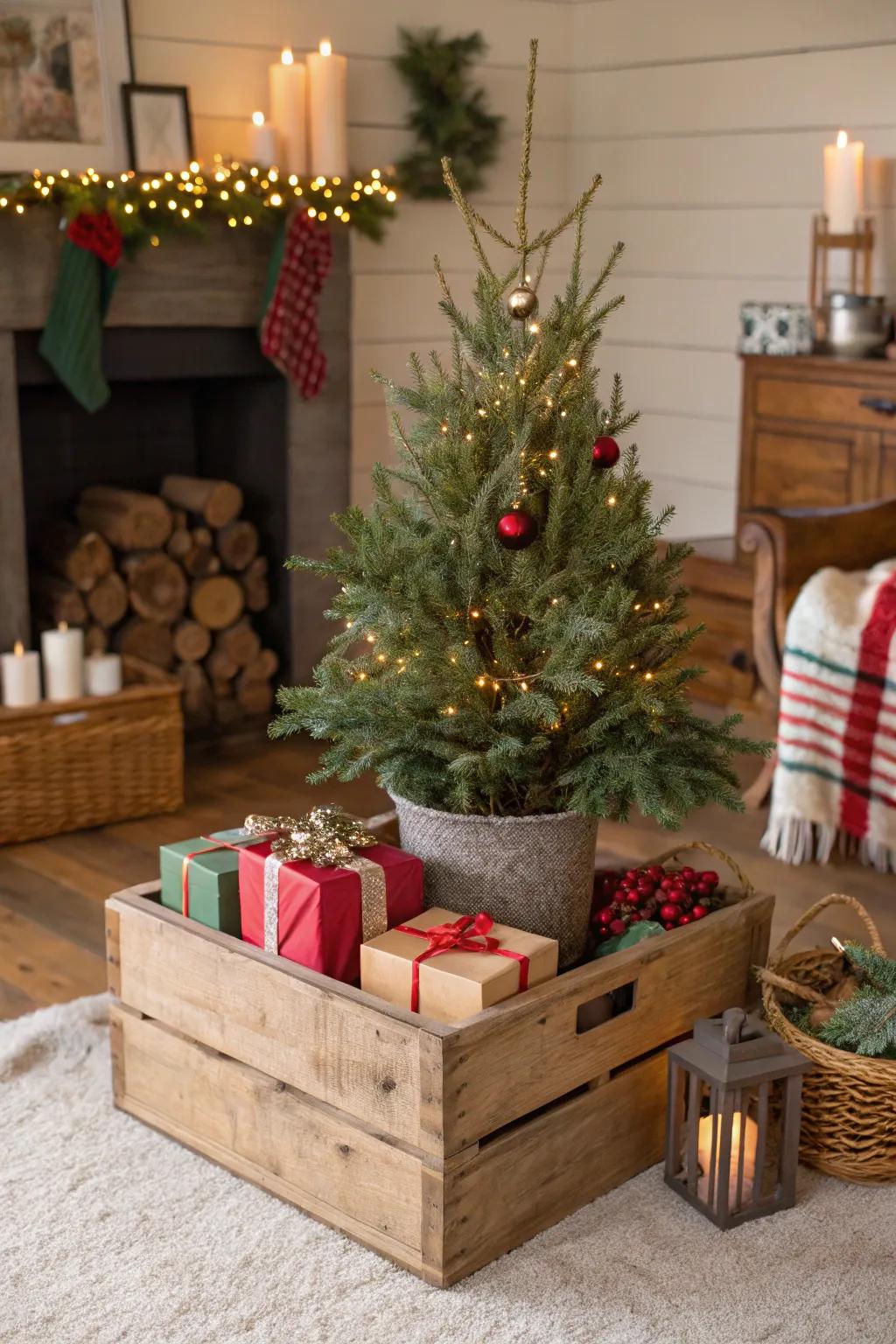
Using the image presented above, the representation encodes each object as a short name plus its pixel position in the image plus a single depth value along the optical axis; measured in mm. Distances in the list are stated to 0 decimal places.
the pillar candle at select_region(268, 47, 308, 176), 4211
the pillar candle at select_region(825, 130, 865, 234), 4113
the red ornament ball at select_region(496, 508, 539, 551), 2146
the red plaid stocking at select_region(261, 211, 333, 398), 4229
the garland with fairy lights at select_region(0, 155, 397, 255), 3707
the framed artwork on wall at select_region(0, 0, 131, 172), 3744
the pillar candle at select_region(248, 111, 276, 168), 4125
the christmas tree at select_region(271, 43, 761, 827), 2219
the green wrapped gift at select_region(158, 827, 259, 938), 2254
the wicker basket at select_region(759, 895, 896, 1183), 2184
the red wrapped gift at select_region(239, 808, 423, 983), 2113
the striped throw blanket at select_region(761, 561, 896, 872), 3455
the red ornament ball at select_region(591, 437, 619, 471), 2270
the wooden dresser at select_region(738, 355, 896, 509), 4070
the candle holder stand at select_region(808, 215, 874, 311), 4191
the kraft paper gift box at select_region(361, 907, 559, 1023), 2023
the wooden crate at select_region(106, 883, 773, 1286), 1976
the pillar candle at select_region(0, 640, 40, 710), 3711
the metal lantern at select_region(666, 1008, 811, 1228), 2086
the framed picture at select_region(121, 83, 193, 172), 3965
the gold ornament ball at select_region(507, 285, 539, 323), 2197
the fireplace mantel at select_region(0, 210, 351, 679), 3830
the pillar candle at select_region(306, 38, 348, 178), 4230
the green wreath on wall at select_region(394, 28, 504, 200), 4605
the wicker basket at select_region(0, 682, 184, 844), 3672
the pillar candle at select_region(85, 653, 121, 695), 3838
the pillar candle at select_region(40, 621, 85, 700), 3785
